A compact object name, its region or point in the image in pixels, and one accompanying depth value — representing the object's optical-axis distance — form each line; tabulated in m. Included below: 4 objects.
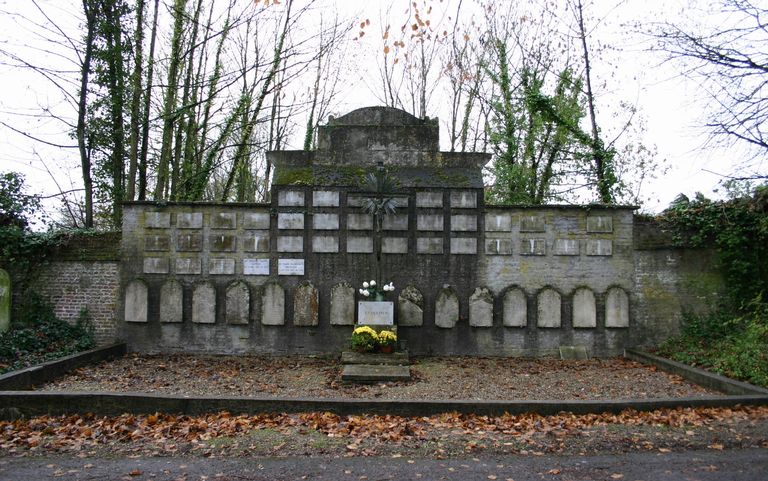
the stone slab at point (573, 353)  11.74
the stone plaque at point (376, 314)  11.27
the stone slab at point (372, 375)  9.23
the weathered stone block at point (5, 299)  11.46
